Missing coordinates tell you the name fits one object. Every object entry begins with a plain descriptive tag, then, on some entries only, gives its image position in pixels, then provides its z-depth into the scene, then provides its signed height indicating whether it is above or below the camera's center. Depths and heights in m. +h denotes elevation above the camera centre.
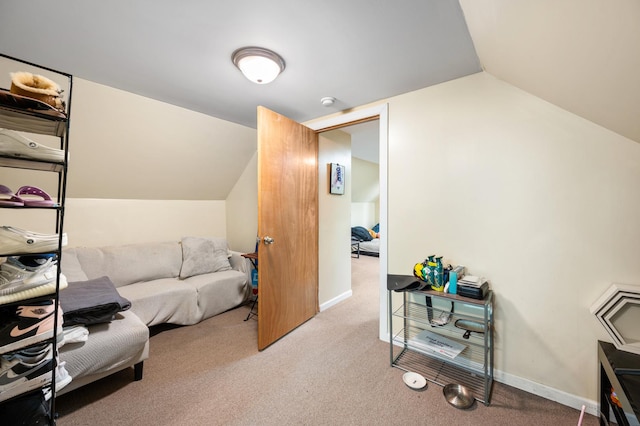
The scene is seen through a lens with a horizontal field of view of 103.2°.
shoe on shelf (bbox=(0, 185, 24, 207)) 0.95 +0.07
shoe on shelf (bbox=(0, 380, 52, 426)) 0.99 -0.78
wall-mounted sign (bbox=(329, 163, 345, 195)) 2.99 +0.51
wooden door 2.13 -0.05
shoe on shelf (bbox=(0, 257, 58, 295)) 0.98 -0.24
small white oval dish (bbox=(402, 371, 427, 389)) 1.71 -1.10
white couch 1.53 -0.69
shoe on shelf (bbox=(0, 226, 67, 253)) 0.96 -0.10
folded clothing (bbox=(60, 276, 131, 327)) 1.52 -0.55
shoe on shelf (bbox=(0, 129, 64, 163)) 0.94 +0.26
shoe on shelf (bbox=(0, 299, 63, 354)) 0.98 -0.45
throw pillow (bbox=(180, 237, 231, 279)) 2.89 -0.45
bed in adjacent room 6.00 -0.49
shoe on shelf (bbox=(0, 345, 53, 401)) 0.99 -0.64
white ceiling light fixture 1.53 +0.99
